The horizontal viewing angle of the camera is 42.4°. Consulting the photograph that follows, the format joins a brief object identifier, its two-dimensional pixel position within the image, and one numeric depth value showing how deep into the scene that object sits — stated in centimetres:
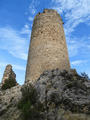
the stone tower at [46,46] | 909
